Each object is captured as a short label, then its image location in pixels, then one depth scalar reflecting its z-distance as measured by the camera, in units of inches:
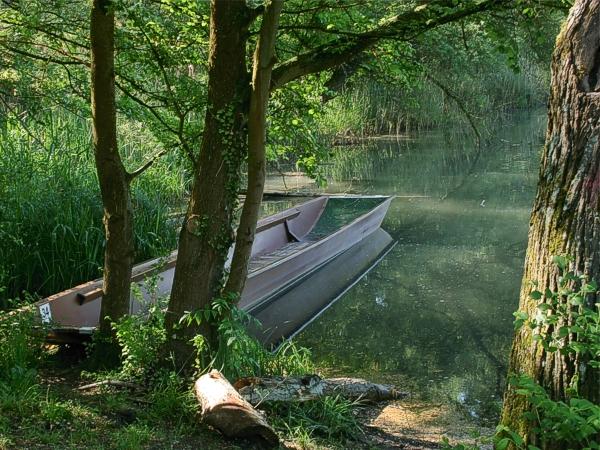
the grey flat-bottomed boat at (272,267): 248.2
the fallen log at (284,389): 172.7
